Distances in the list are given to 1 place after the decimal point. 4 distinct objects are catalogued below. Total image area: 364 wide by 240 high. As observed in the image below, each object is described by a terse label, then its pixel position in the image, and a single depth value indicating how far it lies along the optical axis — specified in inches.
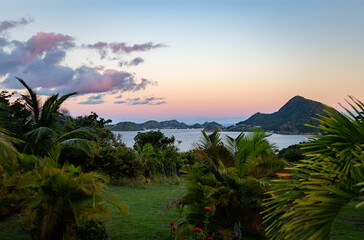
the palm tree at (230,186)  238.5
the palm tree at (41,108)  458.3
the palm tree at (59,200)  198.8
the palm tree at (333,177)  98.7
